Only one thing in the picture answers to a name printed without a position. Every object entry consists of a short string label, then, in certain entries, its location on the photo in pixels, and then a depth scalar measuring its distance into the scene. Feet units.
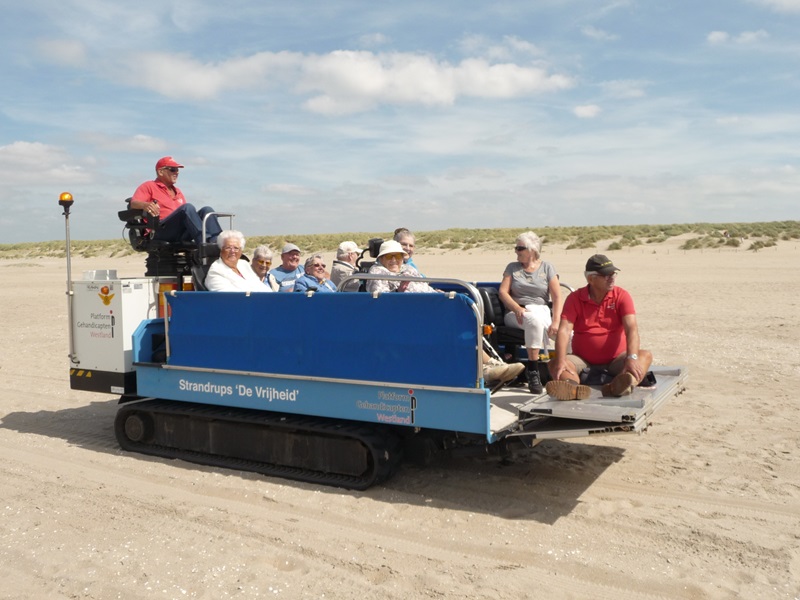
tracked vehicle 17.52
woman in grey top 22.34
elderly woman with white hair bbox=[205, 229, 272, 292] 21.97
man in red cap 23.45
